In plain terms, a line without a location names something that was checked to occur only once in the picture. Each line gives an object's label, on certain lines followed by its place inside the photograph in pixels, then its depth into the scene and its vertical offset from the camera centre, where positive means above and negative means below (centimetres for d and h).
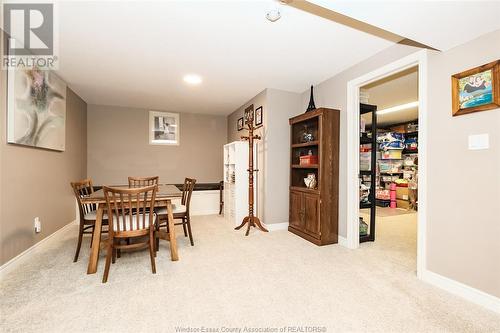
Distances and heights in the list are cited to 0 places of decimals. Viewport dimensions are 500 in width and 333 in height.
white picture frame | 525 +90
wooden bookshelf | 305 -34
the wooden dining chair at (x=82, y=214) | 243 -55
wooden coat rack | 371 -41
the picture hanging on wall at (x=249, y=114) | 422 +102
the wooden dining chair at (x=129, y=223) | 205 -55
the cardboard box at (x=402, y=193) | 573 -68
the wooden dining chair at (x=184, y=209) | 285 -57
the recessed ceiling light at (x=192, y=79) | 330 +131
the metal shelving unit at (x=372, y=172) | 319 -8
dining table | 224 -54
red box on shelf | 335 +11
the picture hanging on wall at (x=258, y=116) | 398 +90
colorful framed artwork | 168 +60
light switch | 173 +19
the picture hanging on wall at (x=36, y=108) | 230 +70
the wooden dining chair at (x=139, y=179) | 346 -19
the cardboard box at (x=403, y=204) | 568 -95
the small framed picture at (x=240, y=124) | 483 +93
